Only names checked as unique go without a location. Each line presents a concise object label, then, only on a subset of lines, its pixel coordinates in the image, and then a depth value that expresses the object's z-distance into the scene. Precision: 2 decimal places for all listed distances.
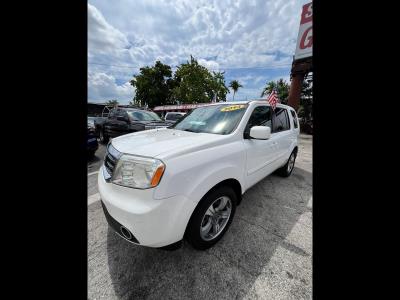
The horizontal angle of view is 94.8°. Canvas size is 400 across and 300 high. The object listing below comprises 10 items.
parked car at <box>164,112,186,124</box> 14.11
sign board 12.24
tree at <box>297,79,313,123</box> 25.83
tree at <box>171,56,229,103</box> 28.08
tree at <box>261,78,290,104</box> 29.13
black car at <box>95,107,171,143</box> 6.62
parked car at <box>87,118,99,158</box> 5.53
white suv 1.56
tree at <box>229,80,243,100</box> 56.16
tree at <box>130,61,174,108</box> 36.41
